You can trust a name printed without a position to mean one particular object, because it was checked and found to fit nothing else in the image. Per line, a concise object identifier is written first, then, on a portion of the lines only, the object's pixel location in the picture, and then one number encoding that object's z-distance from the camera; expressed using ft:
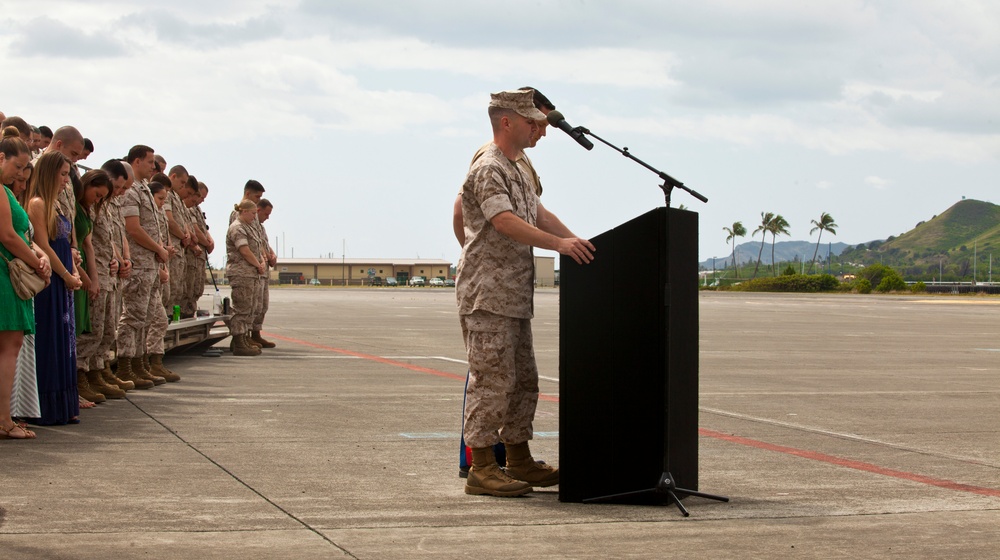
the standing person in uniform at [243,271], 52.42
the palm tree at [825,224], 570.46
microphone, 19.07
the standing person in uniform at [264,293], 54.60
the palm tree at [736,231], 570.46
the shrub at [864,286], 262.67
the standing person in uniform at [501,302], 19.92
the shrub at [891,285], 267.80
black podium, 18.98
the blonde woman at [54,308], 27.48
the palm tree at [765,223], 550.77
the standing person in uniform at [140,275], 36.58
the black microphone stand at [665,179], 18.44
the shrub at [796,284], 285.43
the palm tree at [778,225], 540.52
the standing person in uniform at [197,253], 51.47
